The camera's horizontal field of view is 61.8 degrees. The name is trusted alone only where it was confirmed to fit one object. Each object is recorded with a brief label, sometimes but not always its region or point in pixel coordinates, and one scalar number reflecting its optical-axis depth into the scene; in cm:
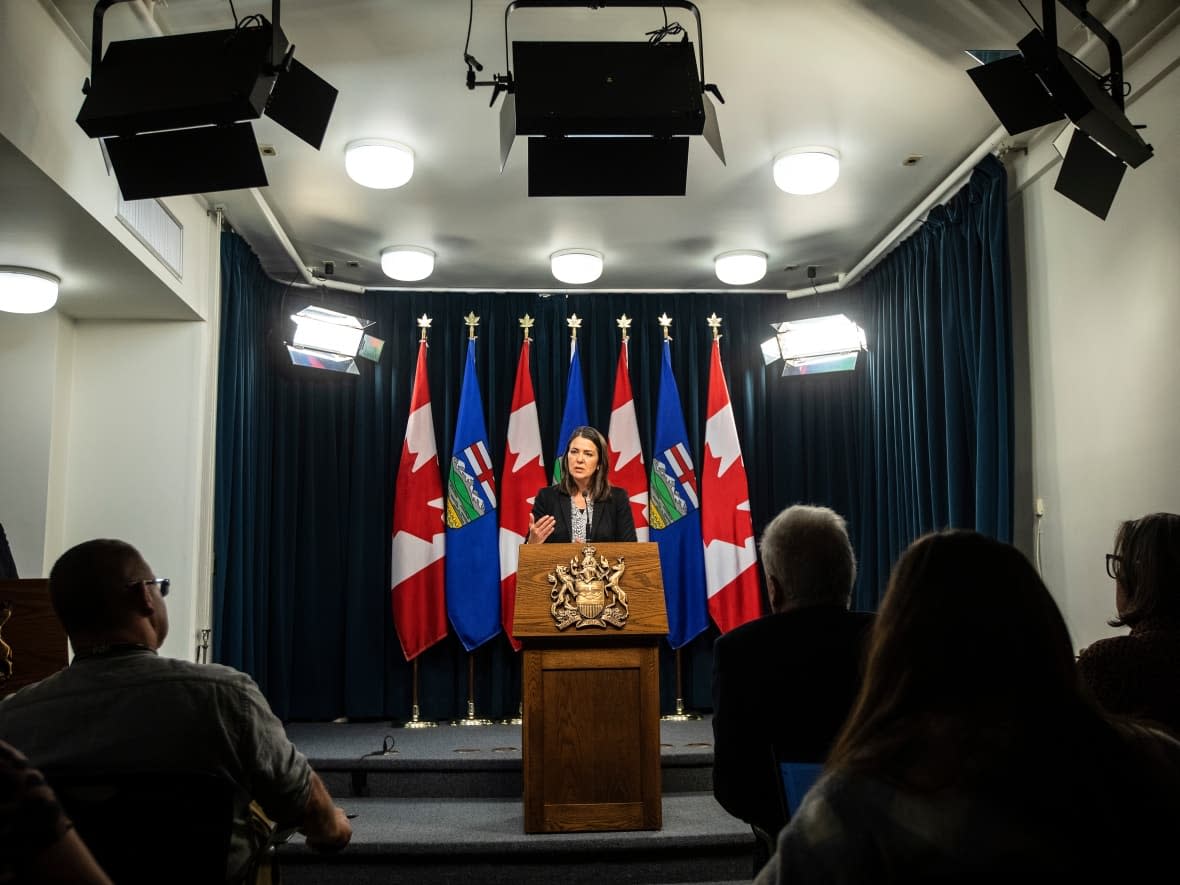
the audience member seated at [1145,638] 186
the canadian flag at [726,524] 588
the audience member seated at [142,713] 160
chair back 139
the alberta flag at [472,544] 579
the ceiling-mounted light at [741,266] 570
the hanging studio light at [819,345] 555
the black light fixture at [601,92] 294
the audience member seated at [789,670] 196
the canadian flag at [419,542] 577
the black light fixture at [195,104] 272
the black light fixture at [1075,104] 278
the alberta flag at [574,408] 600
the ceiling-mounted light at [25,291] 389
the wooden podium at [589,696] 361
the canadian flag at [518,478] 583
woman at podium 459
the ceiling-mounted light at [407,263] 556
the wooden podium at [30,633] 277
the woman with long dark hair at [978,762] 94
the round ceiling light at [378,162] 425
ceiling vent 385
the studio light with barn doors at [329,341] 546
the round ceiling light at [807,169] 440
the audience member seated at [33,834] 101
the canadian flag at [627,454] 596
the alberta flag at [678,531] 594
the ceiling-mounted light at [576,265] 569
